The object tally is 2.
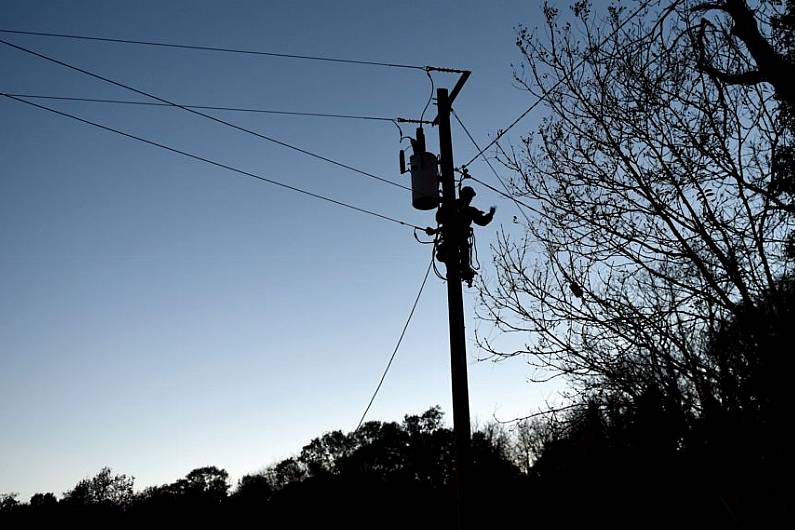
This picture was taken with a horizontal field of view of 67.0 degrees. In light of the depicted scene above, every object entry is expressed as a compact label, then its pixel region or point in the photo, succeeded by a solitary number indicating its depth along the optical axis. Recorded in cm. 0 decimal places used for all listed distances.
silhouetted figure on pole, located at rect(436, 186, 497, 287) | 779
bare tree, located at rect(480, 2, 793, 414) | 723
